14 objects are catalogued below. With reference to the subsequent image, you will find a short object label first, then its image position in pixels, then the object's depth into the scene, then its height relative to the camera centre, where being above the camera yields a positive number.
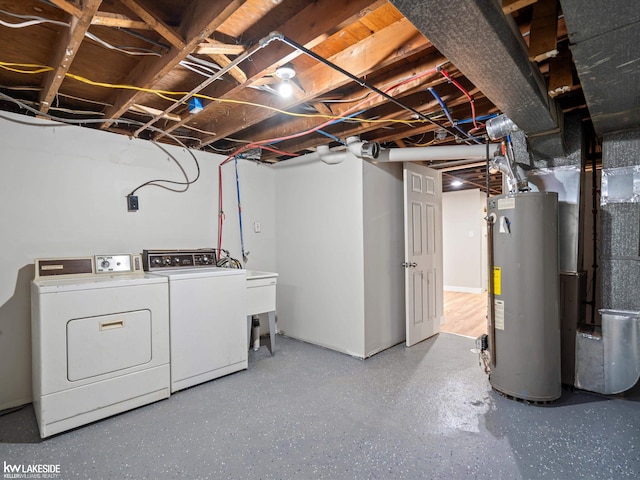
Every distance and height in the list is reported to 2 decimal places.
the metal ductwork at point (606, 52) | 1.11 +0.77
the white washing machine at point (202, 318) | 2.44 -0.63
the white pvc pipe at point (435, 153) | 2.78 +0.76
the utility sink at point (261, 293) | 3.03 -0.52
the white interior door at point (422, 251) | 3.39 -0.15
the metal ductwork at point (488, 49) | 1.09 +0.76
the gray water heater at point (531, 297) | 2.22 -0.42
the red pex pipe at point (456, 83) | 1.81 +0.91
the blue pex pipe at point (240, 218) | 3.58 +0.23
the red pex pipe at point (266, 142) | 1.93 +0.90
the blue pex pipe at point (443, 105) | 2.06 +0.89
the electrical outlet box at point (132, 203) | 2.78 +0.32
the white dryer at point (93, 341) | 1.92 -0.66
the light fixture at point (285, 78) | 1.77 +0.92
